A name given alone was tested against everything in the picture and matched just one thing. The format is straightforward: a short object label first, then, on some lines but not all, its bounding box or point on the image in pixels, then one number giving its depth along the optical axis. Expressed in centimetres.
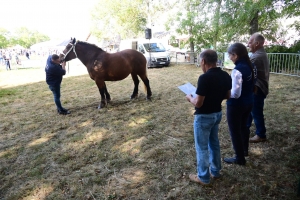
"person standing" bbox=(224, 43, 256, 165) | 233
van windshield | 1509
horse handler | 492
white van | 1460
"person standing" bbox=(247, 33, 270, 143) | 293
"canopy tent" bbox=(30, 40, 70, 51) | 4048
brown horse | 555
